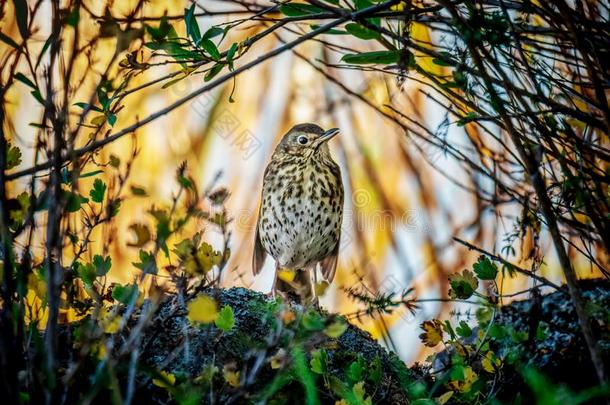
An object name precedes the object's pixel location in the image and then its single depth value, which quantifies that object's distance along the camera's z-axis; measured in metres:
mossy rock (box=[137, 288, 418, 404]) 6.35
